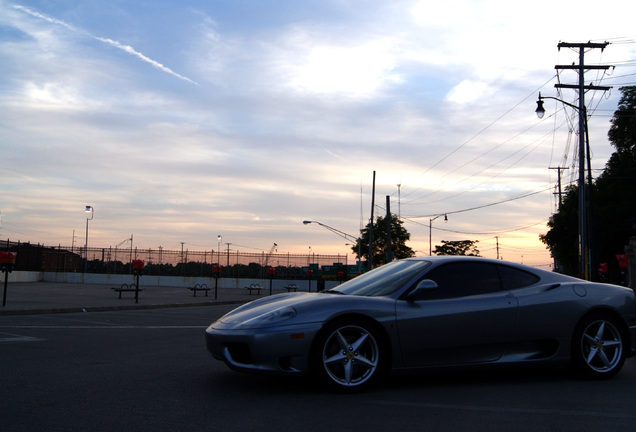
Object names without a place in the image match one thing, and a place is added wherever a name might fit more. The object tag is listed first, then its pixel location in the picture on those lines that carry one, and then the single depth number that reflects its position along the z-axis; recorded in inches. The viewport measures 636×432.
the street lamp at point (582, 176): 1161.0
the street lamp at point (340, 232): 1862.0
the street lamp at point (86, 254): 1874.4
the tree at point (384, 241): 3385.8
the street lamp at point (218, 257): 2009.1
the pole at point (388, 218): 1800.0
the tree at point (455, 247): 3612.2
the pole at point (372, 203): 1920.5
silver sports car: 211.8
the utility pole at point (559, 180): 2286.4
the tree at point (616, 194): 1823.3
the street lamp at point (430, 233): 2822.1
